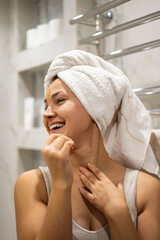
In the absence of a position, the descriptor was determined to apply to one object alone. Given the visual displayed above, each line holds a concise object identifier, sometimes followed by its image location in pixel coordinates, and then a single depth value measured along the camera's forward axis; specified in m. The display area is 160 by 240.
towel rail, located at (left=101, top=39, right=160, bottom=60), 1.00
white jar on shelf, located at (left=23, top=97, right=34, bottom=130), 1.75
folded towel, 1.02
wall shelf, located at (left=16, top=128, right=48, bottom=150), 1.60
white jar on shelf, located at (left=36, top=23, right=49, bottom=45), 1.64
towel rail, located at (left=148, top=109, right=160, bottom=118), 1.02
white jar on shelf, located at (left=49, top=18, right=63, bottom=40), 1.55
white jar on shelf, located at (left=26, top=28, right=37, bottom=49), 1.72
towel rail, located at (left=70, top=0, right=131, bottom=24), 1.08
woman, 0.79
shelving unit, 1.62
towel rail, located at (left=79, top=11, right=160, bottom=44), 0.99
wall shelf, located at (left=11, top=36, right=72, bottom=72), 1.50
